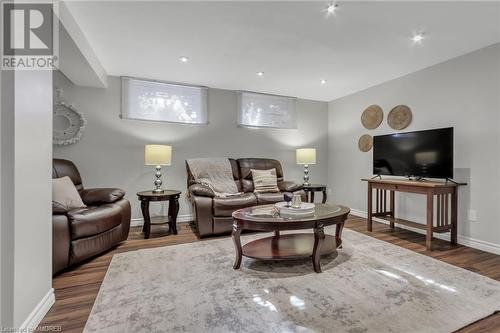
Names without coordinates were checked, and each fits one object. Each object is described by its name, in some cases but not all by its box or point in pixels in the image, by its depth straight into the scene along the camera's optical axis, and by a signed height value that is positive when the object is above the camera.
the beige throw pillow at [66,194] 2.41 -0.30
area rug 1.49 -0.95
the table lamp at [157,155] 3.38 +0.14
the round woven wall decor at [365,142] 4.18 +0.40
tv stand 2.76 -0.41
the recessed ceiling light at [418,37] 2.46 +1.32
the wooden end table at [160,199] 3.16 -0.51
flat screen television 2.84 +0.16
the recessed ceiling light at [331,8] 2.02 +1.32
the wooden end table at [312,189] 4.16 -0.40
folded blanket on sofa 3.72 -0.14
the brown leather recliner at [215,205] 3.14 -0.52
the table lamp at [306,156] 4.39 +0.17
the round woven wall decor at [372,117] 3.99 +0.82
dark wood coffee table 2.10 -0.65
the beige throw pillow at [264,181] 3.94 -0.25
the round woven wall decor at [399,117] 3.56 +0.73
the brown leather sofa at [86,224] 2.09 -0.57
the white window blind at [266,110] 4.46 +1.04
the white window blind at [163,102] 3.75 +1.02
